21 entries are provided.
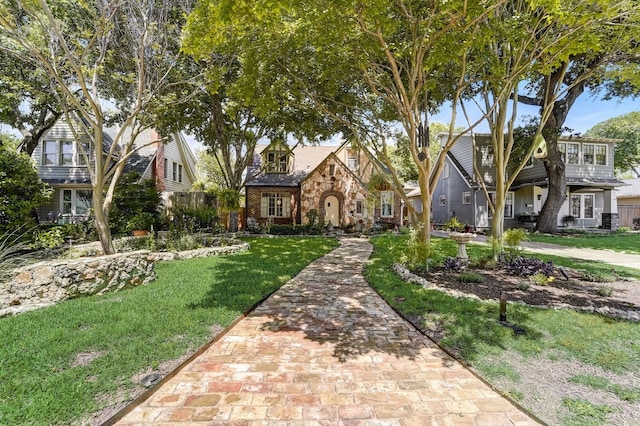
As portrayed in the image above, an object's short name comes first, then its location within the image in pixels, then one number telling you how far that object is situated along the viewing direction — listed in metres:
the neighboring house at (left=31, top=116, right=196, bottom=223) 18.12
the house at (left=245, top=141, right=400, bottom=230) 20.62
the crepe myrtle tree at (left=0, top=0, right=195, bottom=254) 7.33
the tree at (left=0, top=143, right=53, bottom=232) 10.10
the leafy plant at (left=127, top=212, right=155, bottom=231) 14.30
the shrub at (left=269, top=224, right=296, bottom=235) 19.11
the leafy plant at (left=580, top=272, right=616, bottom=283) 7.32
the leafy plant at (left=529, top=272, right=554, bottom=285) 6.91
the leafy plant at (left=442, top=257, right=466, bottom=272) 8.29
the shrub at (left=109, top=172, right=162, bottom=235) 14.61
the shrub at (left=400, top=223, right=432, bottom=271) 7.95
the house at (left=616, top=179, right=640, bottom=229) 25.55
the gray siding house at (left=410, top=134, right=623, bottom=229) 20.30
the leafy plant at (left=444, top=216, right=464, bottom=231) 17.17
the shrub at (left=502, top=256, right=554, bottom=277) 7.70
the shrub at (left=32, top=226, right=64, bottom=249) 10.22
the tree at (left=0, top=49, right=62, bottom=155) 12.41
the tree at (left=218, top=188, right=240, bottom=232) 15.93
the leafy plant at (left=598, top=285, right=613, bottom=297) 6.05
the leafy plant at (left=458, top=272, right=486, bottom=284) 7.05
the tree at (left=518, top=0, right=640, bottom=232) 6.16
